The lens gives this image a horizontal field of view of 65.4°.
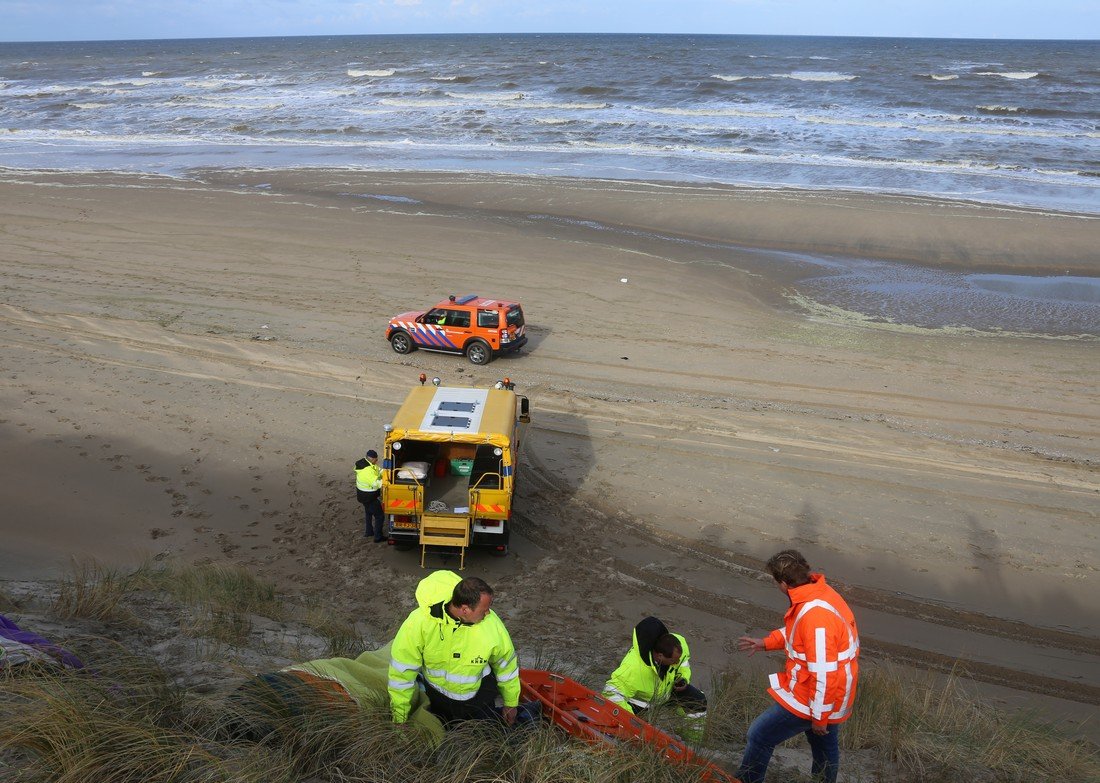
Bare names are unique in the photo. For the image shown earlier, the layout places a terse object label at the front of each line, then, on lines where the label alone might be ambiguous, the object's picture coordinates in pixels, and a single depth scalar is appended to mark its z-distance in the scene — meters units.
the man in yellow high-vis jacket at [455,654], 4.89
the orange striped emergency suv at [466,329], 16.64
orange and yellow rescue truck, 10.14
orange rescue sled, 5.18
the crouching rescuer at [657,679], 5.81
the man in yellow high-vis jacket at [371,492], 10.40
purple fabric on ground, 5.37
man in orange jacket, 5.03
